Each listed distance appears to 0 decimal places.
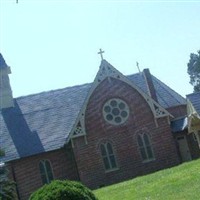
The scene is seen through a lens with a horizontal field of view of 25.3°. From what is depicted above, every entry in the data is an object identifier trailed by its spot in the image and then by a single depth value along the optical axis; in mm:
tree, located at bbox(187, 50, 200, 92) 113938
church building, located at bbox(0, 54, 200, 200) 32781
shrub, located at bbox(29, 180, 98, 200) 12883
